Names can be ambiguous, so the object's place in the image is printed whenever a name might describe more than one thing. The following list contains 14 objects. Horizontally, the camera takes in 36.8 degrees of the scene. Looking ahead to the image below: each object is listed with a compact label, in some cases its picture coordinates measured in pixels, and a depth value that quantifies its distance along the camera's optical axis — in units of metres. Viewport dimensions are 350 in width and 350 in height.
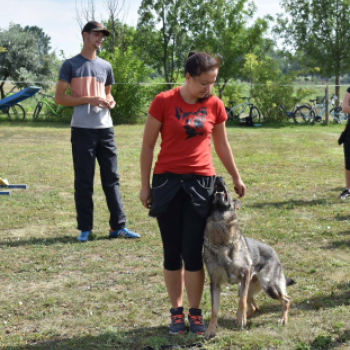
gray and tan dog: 3.41
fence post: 20.24
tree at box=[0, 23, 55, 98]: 24.98
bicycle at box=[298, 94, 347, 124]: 20.66
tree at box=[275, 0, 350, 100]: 22.06
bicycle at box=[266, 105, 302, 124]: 21.03
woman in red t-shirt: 3.32
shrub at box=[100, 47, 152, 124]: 20.94
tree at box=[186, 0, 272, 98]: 23.44
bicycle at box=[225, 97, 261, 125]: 20.87
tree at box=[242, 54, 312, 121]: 21.09
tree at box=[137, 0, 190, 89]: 24.91
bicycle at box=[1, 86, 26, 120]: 21.73
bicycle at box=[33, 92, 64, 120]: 21.77
